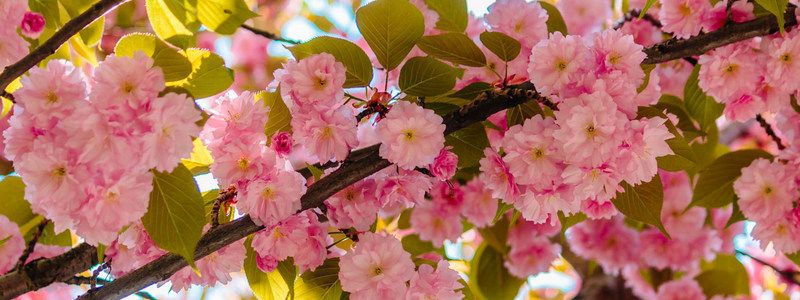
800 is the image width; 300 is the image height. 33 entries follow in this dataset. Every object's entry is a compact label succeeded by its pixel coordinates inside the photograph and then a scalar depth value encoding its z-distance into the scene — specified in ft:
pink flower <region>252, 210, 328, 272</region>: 3.97
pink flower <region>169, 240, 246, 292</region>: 4.05
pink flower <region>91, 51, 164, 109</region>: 3.10
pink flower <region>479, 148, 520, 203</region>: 3.87
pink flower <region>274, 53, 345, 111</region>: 3.66
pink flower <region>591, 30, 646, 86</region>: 3.57
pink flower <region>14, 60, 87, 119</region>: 3.20
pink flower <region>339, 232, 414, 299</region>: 3.90
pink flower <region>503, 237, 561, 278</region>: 6.72
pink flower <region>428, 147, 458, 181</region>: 3.75
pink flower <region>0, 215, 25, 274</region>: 4.68
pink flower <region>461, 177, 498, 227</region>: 6.22
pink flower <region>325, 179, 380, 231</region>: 4.00
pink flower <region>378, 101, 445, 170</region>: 3.57
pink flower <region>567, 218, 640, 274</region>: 7.80
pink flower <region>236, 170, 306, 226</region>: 3.60
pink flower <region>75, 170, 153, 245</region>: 3.15
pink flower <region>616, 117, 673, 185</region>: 3.51
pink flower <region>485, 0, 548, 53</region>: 4.58
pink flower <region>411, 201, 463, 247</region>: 6.48
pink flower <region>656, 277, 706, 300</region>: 7.80
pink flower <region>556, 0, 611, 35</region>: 8.03
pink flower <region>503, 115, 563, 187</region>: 3.63
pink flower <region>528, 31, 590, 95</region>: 3.58
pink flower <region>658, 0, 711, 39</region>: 4.57
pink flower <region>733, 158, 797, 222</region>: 4.82
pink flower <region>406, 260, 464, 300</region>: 3.97
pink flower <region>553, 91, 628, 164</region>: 3.42
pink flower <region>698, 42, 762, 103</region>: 4.59
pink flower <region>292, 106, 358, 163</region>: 3.66
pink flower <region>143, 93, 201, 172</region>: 3.06
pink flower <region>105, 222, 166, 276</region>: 3.81
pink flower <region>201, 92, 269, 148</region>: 3.60
